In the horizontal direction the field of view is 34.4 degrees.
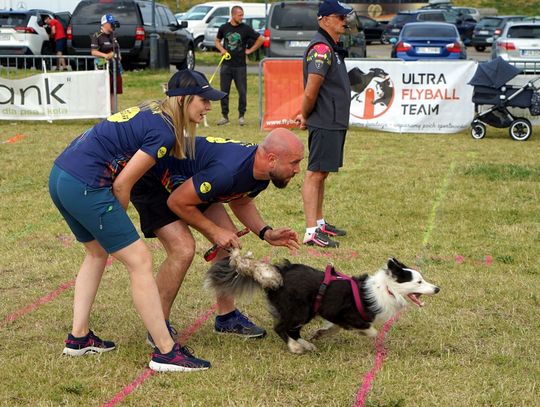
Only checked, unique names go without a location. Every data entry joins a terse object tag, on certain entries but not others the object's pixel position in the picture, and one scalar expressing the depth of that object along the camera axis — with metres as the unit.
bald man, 4.64
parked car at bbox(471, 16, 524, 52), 38.84
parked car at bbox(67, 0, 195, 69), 22.47
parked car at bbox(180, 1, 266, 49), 36.12
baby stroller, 13.92
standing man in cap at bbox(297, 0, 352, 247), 7.44
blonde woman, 4.38
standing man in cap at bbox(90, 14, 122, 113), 15.96
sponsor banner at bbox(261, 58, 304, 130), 15.18
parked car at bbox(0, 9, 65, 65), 23.45
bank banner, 15.41
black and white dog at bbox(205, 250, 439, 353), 4.84
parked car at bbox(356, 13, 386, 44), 42.59
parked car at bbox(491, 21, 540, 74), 23.36
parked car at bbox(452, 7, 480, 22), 45.24
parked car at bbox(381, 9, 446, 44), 37.19
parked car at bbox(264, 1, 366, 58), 20.17
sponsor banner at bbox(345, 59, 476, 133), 15.04
